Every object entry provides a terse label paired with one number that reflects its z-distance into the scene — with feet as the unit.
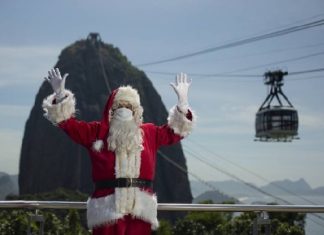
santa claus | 9.57
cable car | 80.07
